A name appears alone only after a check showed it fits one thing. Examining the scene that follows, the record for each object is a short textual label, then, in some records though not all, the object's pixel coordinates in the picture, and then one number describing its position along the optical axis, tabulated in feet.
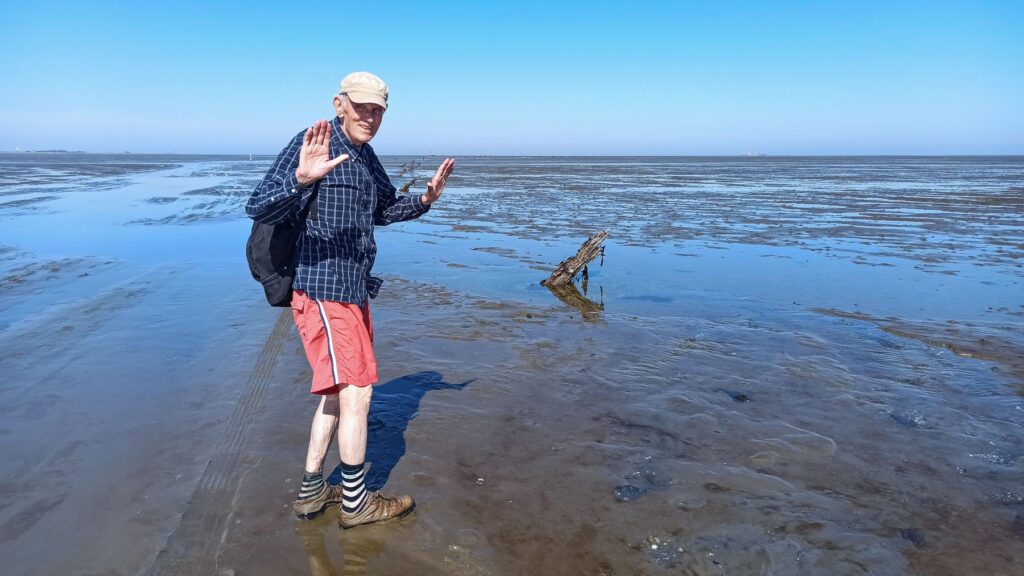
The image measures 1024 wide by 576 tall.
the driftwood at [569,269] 32.58
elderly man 10.44
